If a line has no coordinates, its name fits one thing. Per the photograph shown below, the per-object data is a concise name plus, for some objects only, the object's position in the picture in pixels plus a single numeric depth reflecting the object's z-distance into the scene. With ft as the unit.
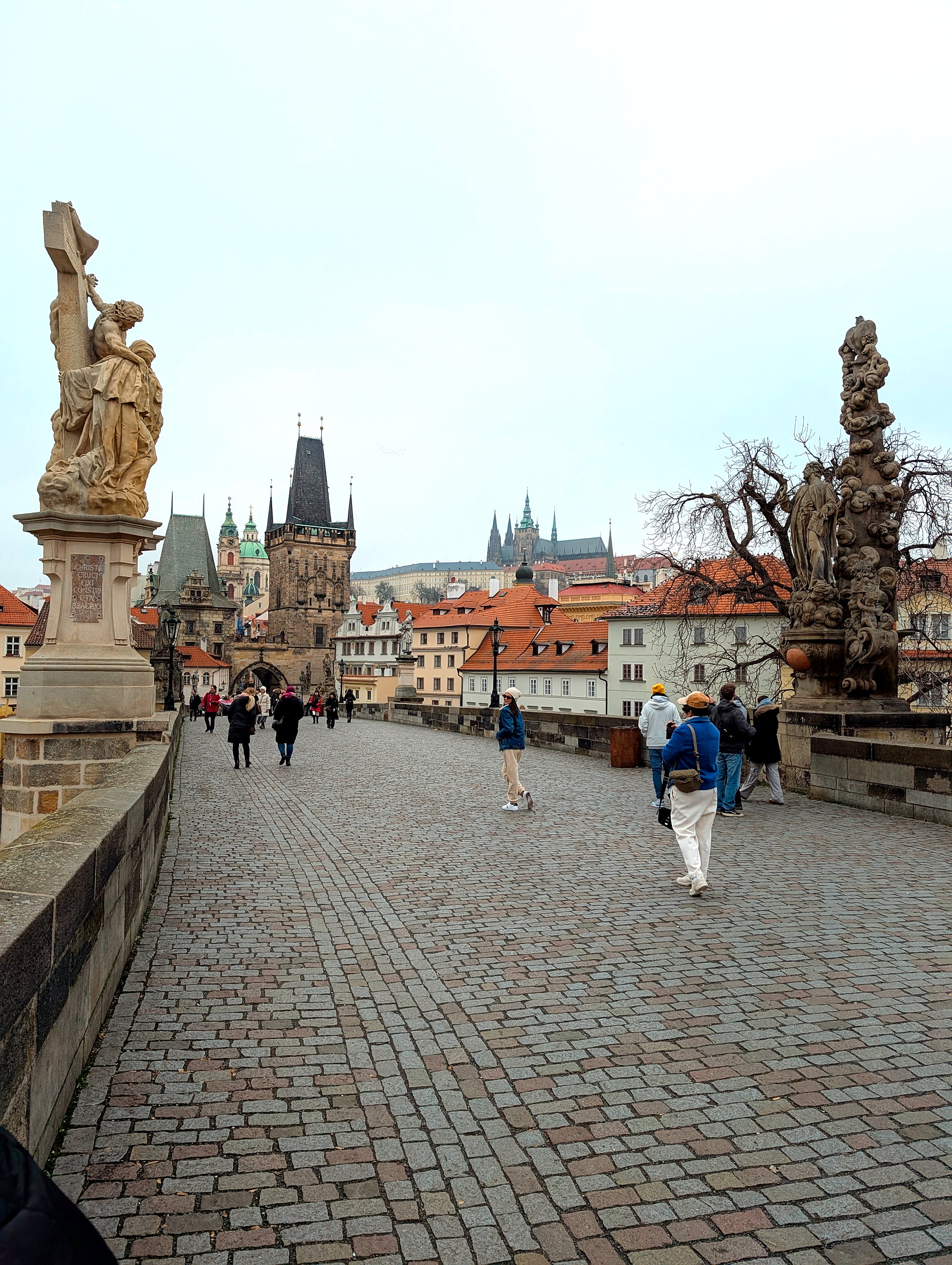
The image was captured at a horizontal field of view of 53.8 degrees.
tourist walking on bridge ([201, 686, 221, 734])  97.45
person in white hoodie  37.59
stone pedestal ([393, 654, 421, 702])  127.54
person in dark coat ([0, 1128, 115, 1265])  3.65
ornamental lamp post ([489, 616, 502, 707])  92.22
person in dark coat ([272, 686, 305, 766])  55.36
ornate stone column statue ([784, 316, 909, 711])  40.88
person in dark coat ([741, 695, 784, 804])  37.50
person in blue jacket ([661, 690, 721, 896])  22.41
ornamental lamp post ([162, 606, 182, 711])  81.82
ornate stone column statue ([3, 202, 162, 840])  28.04
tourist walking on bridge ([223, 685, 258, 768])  54.03
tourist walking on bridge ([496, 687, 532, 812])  36.35
